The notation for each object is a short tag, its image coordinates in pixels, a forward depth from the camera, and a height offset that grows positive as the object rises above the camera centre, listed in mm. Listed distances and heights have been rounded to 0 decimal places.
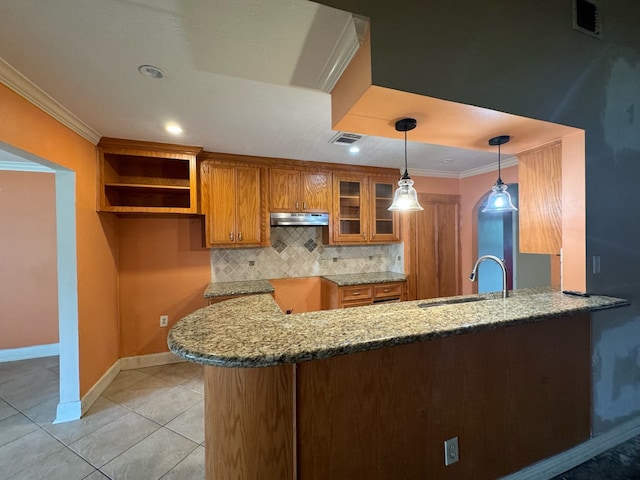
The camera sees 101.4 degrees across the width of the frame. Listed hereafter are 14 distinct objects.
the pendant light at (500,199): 2029 +287
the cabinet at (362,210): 3459 +381
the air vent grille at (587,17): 1552 +1313
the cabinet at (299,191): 3166 +599
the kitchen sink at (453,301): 1676 -438
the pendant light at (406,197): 1912 +296
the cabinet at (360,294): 3225 -722
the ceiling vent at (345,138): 2424 +957
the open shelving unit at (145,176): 2529 +707
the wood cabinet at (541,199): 1801 +260
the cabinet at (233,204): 2902 +404
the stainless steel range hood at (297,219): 3150 +238
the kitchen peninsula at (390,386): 994 -673
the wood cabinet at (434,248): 3727 -165
